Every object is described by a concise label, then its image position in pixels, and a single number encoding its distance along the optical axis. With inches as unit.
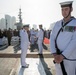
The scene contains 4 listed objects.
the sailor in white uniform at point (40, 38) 202.2
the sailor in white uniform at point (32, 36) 325.5
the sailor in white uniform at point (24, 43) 136.5
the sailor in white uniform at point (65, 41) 49.0
